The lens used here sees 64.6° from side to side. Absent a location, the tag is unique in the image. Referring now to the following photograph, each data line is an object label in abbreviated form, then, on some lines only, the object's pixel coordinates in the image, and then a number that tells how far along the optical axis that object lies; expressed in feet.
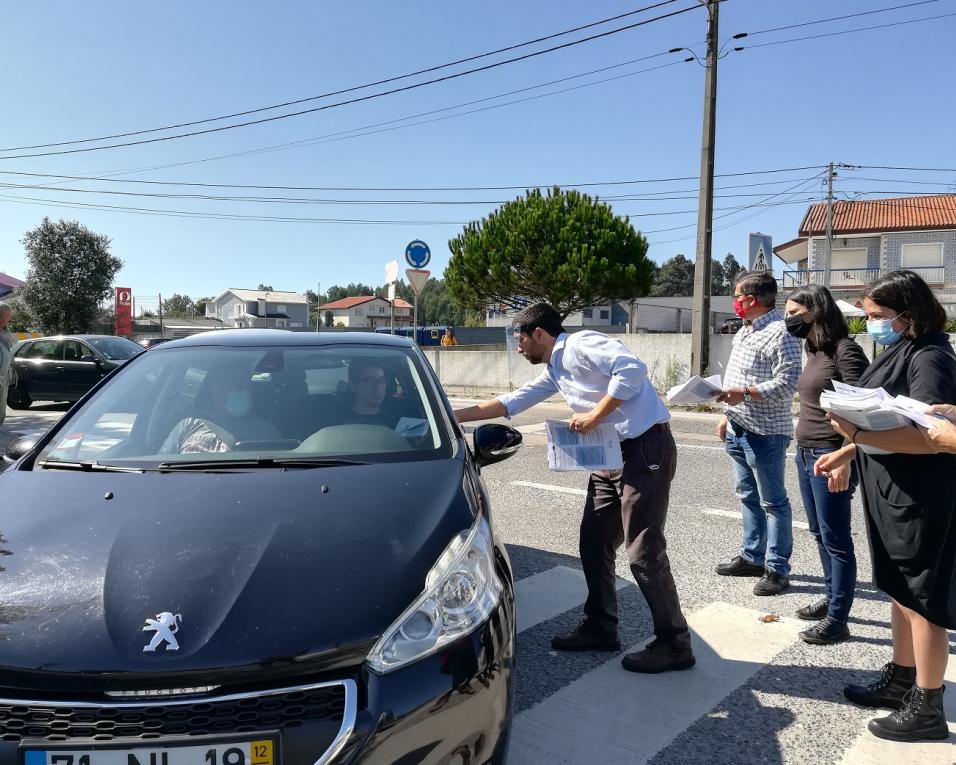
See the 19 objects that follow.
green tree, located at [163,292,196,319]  399.85
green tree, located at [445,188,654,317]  122.72
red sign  103.18
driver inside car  9.87
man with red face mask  14.15
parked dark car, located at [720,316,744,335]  55.93
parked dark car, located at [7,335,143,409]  48.42
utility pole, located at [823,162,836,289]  128.98
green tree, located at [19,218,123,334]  126.82
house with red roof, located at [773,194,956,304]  125.90
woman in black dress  8.75
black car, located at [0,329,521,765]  5.67
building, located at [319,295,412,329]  392.06
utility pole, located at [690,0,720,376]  51.31
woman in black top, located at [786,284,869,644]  11.91
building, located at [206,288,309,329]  311.06
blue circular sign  49.34
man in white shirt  10.94
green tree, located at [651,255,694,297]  371.10
